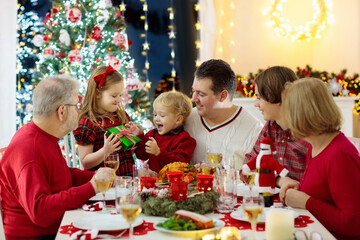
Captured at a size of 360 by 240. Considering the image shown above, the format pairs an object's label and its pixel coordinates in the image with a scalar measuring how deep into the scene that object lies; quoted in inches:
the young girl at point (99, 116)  111.0
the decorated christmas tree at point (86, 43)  207.3
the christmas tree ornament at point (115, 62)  201.3
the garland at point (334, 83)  240.5
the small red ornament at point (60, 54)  205.3
